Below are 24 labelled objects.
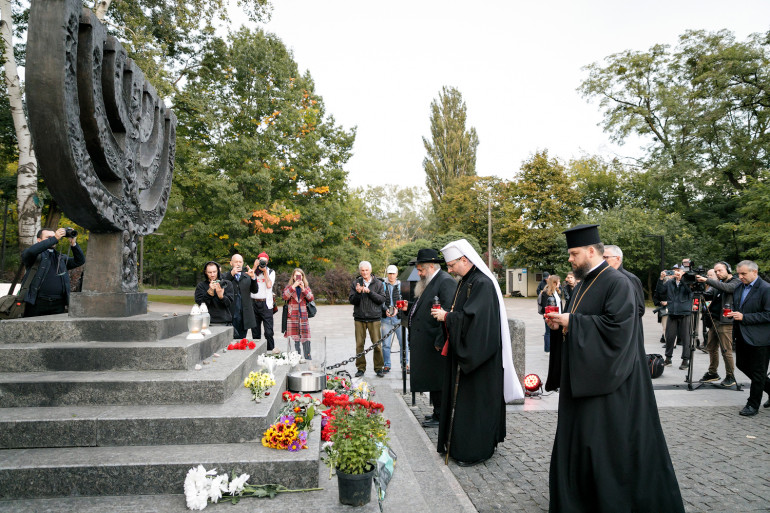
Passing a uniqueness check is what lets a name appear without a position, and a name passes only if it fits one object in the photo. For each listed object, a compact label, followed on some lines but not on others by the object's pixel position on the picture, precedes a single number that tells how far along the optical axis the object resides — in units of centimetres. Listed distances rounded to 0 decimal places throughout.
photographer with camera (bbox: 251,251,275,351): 886
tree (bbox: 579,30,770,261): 2648
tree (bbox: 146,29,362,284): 2233
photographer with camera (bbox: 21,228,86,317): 552
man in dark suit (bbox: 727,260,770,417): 652
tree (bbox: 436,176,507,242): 4694
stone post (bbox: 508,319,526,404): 706
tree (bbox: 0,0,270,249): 1218
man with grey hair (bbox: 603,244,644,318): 618
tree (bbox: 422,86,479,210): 4938
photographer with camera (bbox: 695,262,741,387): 773
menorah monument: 406
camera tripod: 792
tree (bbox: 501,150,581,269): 3859
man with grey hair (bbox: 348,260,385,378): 877
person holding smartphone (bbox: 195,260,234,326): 736
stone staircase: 350
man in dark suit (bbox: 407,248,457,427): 593
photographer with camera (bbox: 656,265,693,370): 963
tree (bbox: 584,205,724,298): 3041
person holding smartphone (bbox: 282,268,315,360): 883
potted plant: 348
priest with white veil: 475
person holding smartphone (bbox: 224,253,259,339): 841
